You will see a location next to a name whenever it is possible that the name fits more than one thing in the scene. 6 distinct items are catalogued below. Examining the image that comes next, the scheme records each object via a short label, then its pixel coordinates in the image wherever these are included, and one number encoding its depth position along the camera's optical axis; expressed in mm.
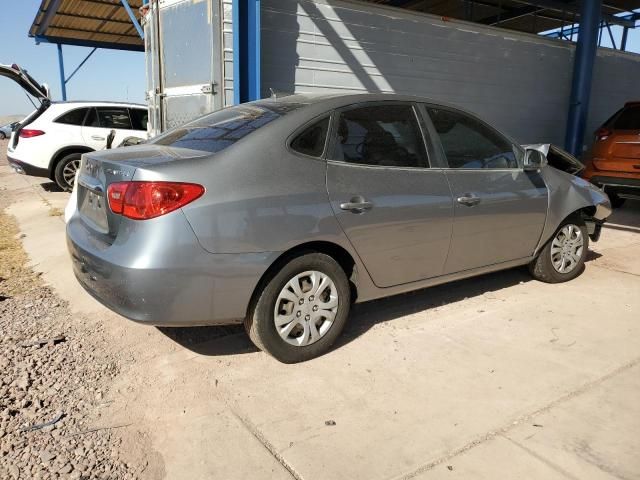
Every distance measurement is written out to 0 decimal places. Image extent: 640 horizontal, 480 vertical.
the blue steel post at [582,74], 9930
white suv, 9336
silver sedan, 2752
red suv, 7281
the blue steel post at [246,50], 6152
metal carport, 13453
